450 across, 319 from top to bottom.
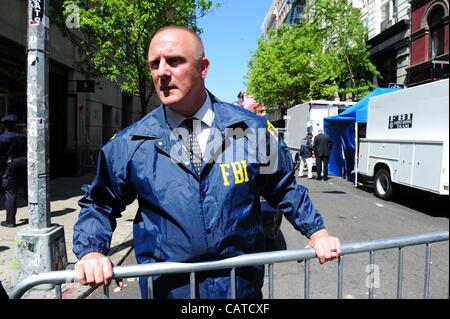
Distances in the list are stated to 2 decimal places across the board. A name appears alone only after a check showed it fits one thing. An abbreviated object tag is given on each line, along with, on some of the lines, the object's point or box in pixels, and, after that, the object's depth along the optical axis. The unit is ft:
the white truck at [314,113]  60.13
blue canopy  48.03
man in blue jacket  6.29
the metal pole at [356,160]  45.31
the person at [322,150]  51.03
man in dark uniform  25.46
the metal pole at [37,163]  15.49
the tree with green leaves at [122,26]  39.04
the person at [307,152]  54.03
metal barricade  5.98
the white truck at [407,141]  29.58
